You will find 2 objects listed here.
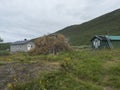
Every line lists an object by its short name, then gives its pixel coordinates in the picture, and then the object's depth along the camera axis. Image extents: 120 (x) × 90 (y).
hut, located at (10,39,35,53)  21.47
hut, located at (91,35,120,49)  13.25
